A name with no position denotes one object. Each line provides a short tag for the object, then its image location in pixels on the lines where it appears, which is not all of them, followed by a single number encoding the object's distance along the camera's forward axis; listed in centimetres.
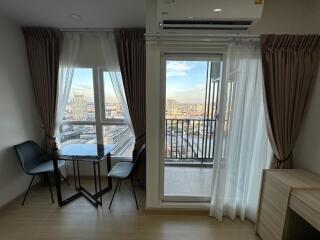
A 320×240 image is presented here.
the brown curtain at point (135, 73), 247
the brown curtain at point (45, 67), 250
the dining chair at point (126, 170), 226
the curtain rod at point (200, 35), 175
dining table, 218
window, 282
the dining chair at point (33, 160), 230
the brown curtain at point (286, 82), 167
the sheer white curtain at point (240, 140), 180
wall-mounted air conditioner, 146
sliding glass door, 200
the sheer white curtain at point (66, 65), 259
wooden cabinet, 145
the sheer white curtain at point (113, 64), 258
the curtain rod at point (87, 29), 252
